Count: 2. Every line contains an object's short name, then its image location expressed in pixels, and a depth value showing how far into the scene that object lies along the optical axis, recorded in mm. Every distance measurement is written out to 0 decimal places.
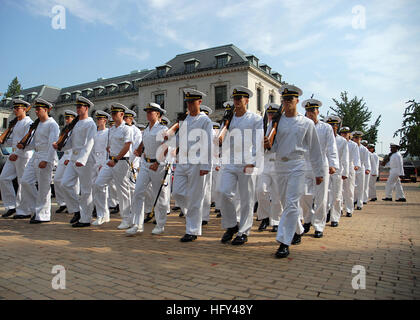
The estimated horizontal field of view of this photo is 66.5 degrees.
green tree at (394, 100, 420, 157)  26059
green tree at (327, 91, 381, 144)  29094
